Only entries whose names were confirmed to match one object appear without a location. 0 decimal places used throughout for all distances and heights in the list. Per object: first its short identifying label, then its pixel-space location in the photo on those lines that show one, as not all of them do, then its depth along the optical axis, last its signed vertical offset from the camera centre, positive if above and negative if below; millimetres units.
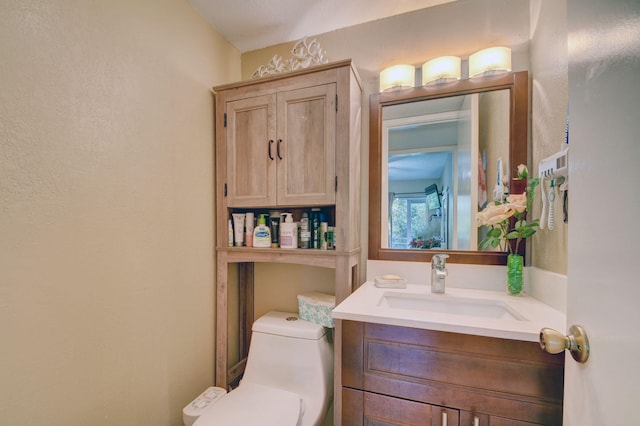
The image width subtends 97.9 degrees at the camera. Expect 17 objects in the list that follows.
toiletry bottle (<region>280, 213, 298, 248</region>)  1507 -125
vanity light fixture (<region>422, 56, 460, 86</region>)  1382 +712
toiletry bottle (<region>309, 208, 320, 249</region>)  1502 -97
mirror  1346 +269
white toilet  1171 -821
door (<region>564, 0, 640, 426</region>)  409 +8
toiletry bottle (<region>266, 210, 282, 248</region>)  1584 -97
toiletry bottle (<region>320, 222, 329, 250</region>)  1483 -122
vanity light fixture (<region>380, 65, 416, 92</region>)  1462 +712
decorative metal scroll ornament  1685 +942
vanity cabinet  822 -544
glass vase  1212 -271
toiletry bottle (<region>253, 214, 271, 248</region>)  1556 -140
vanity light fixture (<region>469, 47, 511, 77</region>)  1309 +716
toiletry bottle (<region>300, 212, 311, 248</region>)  1513 -119
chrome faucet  1261 -277
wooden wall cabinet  1392 +334
